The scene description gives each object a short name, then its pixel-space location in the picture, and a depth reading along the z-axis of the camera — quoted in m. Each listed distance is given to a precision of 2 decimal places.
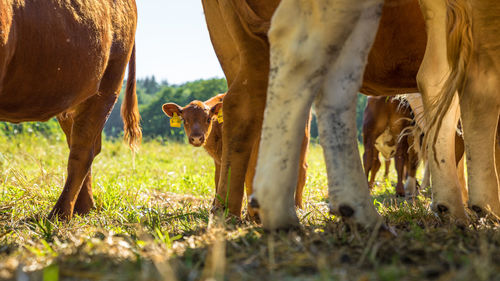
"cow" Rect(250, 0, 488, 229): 2.07
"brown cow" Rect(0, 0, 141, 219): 3.46
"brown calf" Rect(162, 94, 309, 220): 6.68
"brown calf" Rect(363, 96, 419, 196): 8.66
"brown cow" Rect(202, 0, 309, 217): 3.18
